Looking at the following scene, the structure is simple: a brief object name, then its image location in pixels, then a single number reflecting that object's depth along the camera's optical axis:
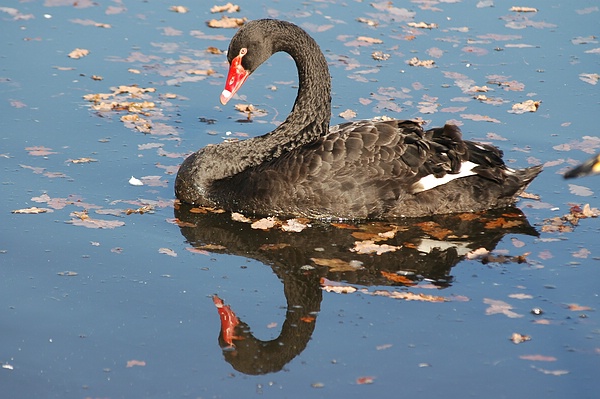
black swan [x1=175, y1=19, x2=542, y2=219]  15.19
